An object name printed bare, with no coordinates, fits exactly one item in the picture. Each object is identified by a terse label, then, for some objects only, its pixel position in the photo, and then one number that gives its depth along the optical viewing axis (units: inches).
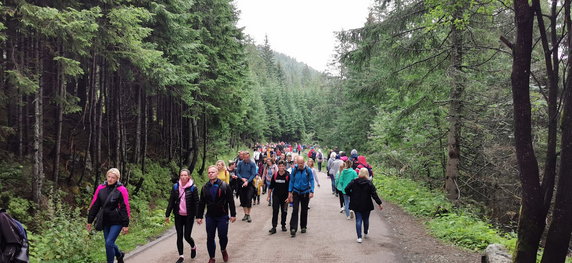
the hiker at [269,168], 584.7
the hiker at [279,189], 379.2
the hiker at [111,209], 253.3
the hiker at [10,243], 152.3
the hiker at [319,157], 1166.7
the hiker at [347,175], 446.6
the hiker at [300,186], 371.6
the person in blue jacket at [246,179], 456.1
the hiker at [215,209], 276.5
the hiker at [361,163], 498.6
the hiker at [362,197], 350.0
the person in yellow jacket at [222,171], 429.7
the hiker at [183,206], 283.7
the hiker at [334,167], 597.5
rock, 255.2
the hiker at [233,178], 495.2
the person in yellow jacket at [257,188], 589.5
